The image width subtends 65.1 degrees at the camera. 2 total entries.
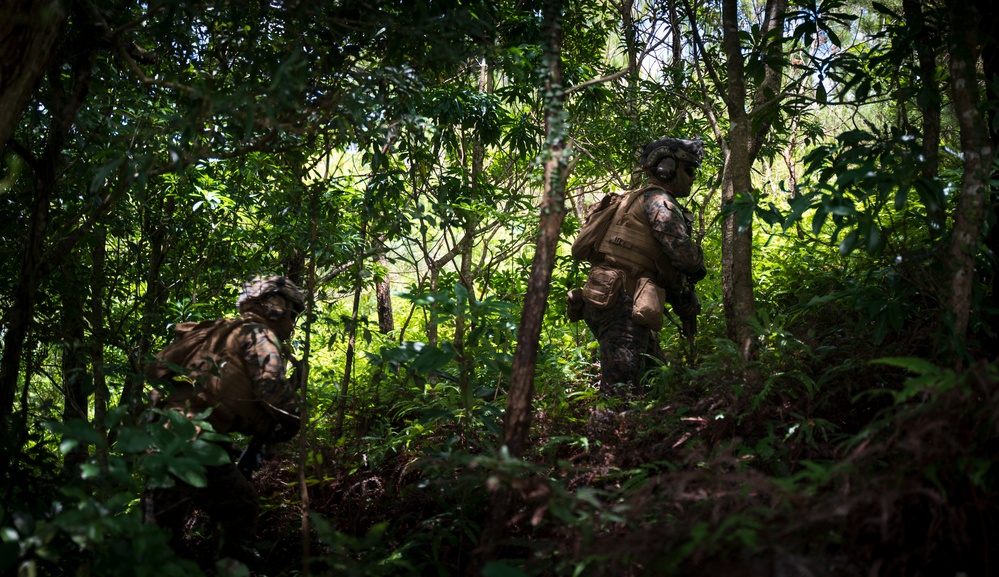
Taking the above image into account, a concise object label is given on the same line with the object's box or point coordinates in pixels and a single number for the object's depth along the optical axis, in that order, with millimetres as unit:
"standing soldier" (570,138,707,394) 5672
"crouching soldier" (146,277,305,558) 4336
